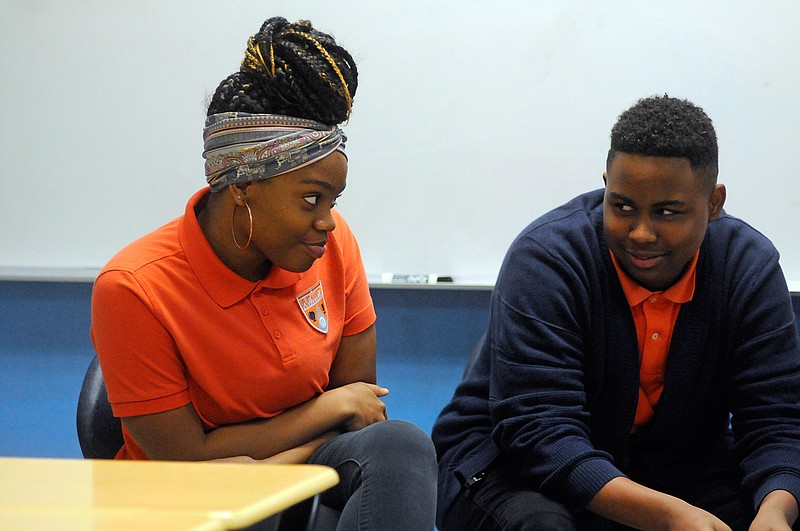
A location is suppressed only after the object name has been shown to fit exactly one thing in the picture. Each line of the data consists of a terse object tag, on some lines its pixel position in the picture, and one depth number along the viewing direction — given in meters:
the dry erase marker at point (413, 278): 3.81
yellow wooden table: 2.30
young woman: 2.90
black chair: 3.01
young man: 2.99
